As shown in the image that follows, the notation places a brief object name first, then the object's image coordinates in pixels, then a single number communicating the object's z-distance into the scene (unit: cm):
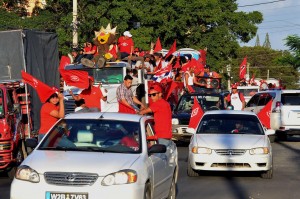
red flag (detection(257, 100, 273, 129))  2342
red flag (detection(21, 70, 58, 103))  1582
